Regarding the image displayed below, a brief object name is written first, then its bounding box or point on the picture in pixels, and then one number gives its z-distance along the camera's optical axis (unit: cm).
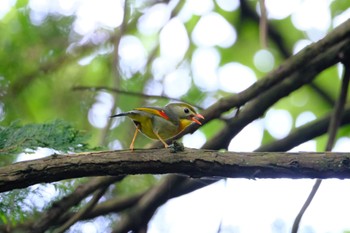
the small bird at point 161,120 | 501
